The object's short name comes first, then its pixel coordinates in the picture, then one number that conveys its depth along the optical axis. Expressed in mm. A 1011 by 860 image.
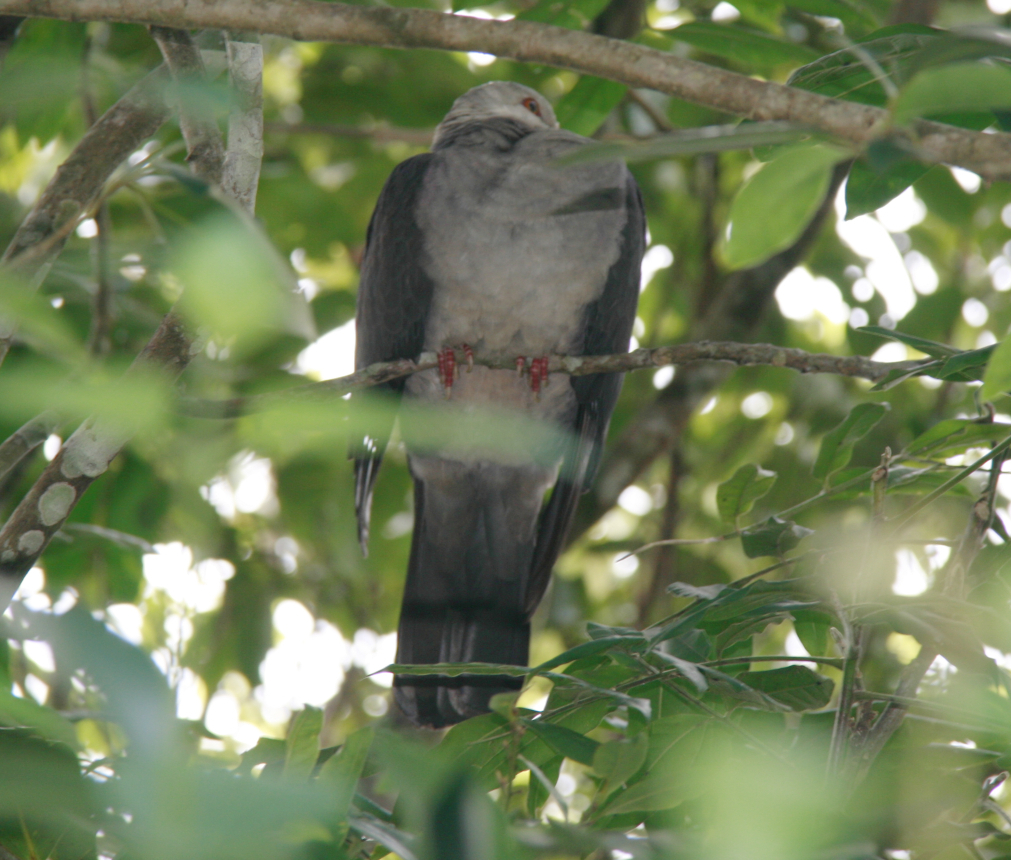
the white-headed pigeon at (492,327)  8491
